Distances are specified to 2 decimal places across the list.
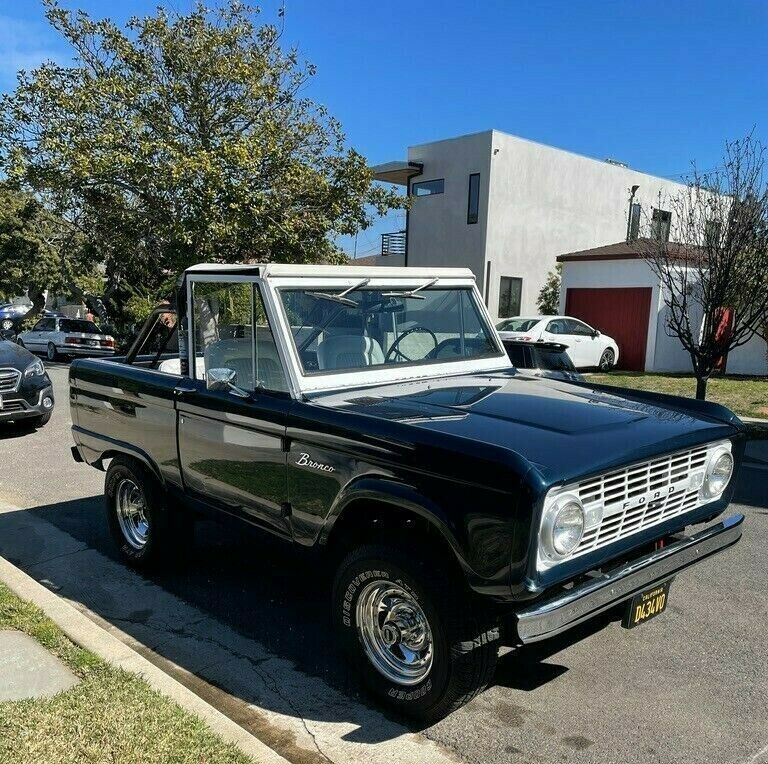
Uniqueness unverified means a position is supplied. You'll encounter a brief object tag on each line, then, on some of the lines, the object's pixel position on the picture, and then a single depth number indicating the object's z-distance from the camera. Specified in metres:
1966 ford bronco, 2.73
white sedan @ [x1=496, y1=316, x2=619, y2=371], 16.88
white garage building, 18.59
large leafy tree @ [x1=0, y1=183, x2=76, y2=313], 27.27
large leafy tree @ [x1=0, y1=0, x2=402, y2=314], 16.30
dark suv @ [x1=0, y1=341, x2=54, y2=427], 9.41
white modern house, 23.16
